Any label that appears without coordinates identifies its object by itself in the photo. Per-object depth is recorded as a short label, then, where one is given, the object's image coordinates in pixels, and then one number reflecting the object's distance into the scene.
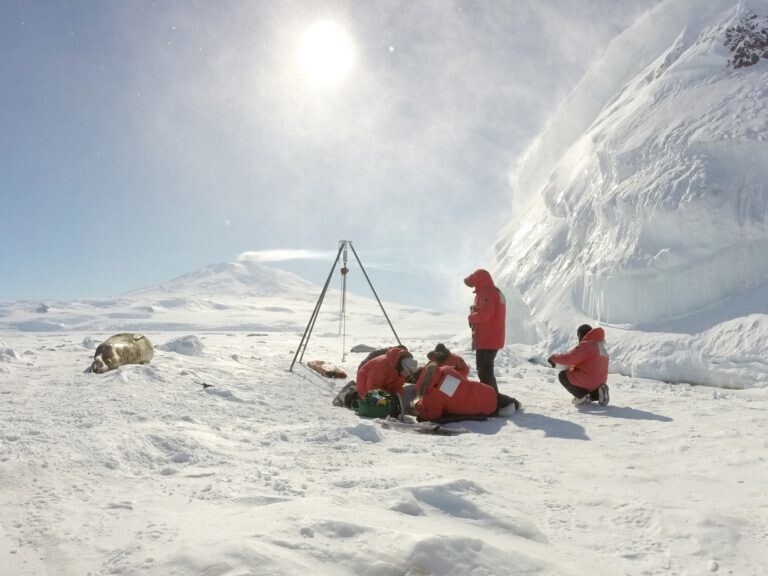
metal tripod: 10.62
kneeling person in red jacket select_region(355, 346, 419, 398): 6.62
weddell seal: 7.96
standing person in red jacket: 7.06
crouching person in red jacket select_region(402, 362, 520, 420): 5.84
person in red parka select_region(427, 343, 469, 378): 6.16
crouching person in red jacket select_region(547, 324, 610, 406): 6.69
